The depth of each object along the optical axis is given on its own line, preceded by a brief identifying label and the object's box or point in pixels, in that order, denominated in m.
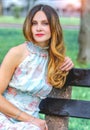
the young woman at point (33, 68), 3.78
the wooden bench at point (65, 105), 4.04
